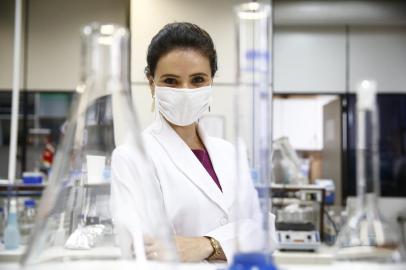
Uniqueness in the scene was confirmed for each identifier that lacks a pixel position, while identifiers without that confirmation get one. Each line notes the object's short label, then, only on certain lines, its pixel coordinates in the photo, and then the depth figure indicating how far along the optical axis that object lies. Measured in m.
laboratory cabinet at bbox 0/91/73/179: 4.15
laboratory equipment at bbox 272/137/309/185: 3.06
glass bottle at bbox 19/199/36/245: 2.09
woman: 0.85
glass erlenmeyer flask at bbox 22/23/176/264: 0.48
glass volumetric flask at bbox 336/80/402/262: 0.49
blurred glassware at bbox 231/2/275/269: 0.46
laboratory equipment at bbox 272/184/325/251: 2.74
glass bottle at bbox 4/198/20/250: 1.80
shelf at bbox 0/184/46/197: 2.45
